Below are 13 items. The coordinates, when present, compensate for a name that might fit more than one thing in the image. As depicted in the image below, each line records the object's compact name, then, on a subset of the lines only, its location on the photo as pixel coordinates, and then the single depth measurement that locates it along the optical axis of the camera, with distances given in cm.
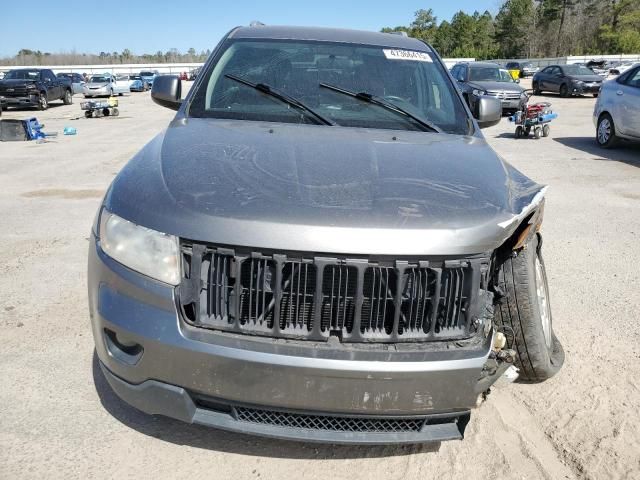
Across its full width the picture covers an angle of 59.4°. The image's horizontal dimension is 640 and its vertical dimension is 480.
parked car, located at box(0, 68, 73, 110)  2280
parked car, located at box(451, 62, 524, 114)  1855
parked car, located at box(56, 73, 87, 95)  3578
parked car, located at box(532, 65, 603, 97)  2545
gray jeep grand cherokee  197
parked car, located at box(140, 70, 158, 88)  4588
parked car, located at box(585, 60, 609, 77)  4134
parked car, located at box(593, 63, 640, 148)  1024
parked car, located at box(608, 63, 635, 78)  3531
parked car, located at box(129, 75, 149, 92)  4179
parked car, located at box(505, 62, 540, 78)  4969
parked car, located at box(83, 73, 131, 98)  2952
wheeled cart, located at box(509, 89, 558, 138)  1320
